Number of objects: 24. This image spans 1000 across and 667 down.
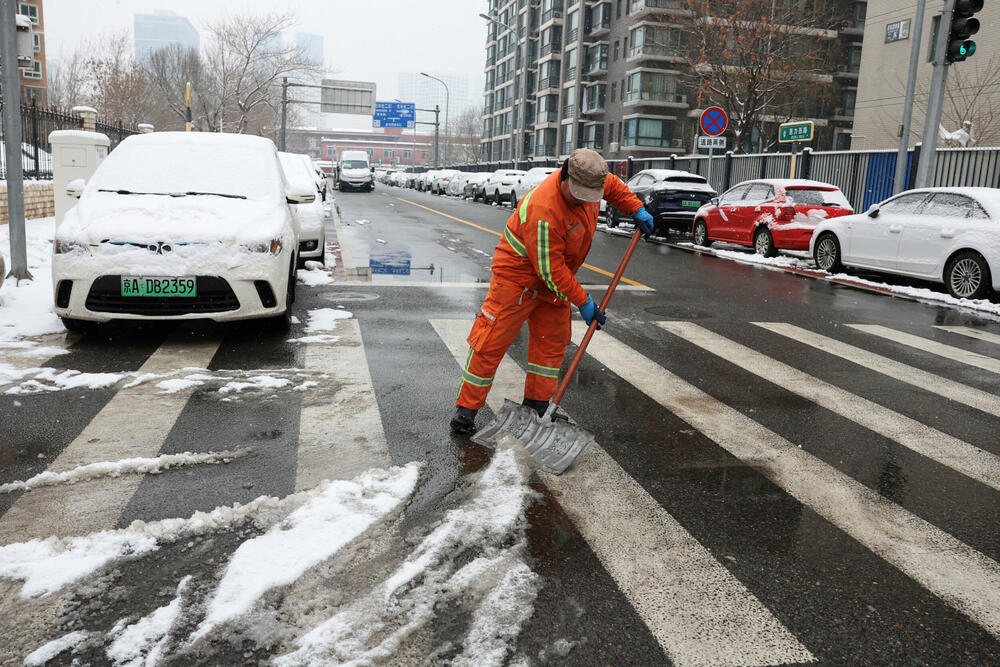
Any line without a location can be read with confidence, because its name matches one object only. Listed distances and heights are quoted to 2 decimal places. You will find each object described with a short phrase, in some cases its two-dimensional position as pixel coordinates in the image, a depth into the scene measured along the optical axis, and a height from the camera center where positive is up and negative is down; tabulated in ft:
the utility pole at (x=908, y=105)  51.67 +5.79
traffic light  42.57 +8.63
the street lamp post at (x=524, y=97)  152.30 +15.53
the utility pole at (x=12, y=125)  27.78 +1.08
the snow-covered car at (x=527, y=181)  96.52 +0.06
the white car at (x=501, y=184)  106.52 -0.51
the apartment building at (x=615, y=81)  167.43 +23.96
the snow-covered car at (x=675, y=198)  62.95 -0.66
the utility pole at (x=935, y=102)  44.21 +5.40
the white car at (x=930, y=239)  33.58 -1.68
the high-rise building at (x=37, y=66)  242.17 +28.93
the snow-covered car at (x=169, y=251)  19.99 -2.06
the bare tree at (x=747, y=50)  100.58 +17.43
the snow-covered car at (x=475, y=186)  123.59 -0.94
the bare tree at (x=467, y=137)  376.72 +19.32
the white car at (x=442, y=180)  157.99 -0.36
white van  142.83 +0.37
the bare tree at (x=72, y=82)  197.16 +18.31
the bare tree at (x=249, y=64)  161.79 +20.48
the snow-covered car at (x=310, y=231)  35.55 -2.52
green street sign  65.46 +4.90
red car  47.78 -1.04
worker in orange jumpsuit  13.53 -1.56
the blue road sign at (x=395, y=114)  246.68 +17.94
